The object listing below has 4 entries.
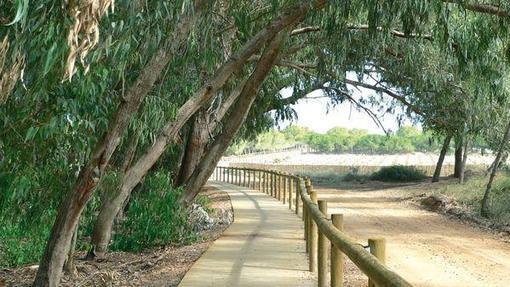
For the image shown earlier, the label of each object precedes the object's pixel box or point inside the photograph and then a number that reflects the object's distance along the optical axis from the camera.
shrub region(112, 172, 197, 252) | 11.94
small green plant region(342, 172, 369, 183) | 36.37
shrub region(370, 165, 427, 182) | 33.81
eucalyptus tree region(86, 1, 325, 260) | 8.90
